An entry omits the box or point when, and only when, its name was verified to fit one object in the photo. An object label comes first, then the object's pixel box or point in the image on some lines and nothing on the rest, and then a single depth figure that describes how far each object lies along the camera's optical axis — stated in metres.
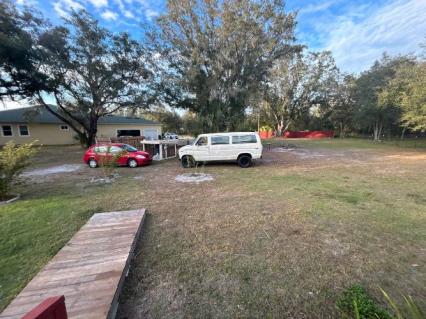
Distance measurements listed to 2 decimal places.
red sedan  10.69
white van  10.20
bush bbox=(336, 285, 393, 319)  2.11
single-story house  21.78
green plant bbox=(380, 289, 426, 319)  1.32
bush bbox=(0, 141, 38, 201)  5.63
